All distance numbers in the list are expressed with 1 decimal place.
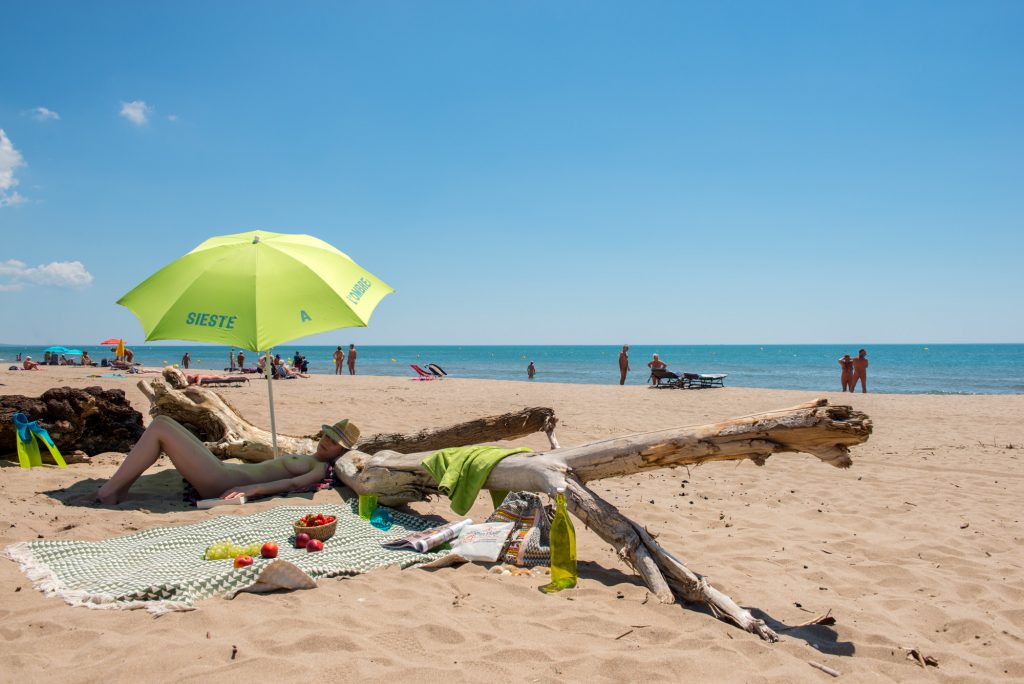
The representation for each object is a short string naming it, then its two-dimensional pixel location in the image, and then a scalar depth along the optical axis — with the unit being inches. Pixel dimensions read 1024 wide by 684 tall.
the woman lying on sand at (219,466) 195.5
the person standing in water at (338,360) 1128.0
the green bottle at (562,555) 137.9
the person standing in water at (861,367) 730.2
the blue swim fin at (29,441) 231.5
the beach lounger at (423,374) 1053.9
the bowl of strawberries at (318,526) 164.9
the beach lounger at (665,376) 785.6
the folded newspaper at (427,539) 160.6
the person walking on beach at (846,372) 745.6
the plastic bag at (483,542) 155.0
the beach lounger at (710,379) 788.0
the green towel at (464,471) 175.6
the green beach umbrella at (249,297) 187.9
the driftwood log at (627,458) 133.1
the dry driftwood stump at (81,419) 248.8
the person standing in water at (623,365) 900.5
